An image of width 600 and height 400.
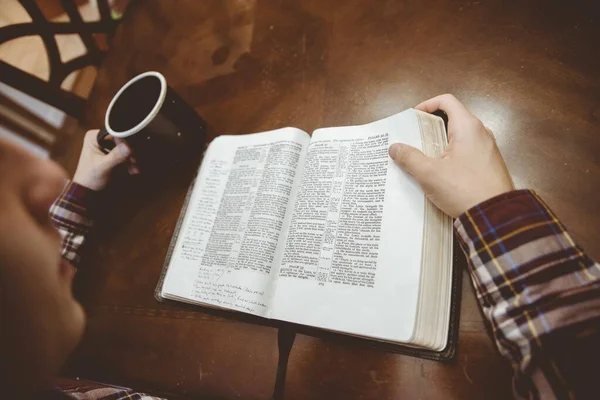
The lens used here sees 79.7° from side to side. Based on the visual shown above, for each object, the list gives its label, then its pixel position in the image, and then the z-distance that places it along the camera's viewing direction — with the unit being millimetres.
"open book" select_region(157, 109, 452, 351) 432
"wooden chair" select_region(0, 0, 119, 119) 896
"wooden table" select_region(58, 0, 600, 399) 482
